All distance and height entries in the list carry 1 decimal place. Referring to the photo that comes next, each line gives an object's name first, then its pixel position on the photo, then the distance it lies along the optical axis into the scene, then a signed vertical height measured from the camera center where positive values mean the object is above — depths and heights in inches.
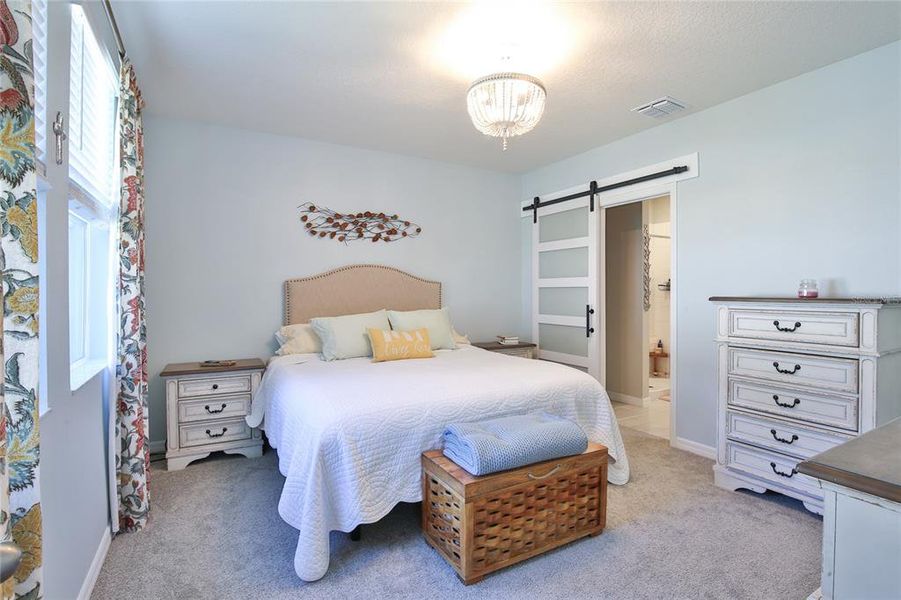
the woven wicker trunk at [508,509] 72.8 -36.8
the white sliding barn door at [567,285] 166.1 +2.9
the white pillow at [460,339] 161.2 -16.6
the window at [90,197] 76.3 +16.9
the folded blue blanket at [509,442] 74.2 -25.3
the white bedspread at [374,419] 76.0 -24.1
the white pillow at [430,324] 145.5 -10.0
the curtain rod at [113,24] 79.2 +48.6
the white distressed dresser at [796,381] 86.9 -18.1
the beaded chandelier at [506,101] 89.4 +38.2
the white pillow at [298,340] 137.2 -14.3
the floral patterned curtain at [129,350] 87.2 -11.0
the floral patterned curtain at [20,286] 34.4 +0.6
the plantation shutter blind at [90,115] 75.3 +33.1
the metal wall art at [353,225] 154.1 +23.8
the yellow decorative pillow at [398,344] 128.8 -14.8
